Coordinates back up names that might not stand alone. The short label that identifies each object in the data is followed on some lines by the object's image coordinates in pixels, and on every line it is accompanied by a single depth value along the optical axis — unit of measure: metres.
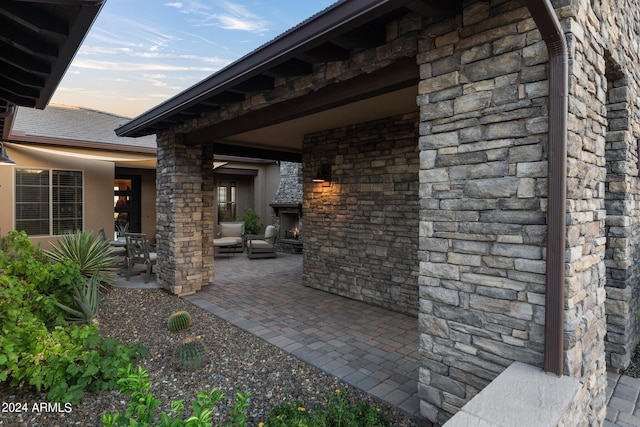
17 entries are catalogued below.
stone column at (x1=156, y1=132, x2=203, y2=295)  5.82
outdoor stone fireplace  10.71
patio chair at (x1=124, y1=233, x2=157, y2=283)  6.45
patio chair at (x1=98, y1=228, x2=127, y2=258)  7.32
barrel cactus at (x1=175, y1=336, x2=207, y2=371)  3.26
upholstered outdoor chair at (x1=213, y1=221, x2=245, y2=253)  10.31
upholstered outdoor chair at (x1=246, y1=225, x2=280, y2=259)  9.49
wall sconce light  6.12
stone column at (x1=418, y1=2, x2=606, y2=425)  1.93
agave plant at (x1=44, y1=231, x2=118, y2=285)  5.45
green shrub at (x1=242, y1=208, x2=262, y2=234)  11.27
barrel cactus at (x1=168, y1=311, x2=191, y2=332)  4.22
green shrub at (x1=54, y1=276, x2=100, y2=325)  4.13
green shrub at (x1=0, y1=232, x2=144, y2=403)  2.58
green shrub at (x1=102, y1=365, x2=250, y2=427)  1.24
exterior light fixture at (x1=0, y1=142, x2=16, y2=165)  5.92
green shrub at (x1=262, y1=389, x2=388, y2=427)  2.24
